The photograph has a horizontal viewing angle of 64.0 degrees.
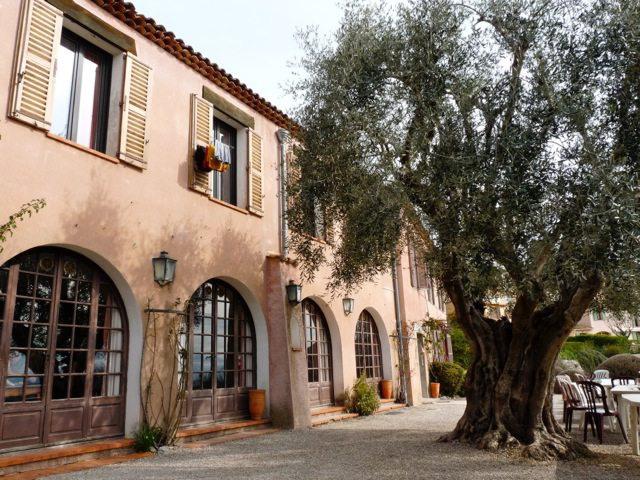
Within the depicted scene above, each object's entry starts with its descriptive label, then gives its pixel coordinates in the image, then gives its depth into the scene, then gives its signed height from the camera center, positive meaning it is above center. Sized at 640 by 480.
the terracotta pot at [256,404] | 9.20 -0.55
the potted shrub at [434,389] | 16.38 -0.72
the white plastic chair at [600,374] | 12.75 -0.35
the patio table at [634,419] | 6.50 -0.75
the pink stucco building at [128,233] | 6.28 +2.10
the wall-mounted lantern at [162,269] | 7.59 +1.54
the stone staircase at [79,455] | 5.59 -0.92
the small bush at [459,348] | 20.83 +0.68
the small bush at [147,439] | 6.95 -0.83
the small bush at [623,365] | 15.80 -0.20
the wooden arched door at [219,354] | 8.47 +0.33
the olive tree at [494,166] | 5.80 +2.46
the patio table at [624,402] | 7.60 -0.63
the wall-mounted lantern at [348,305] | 12.24 +1.49
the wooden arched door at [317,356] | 11.33 +0.31
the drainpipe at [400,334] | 14.06 +0.91
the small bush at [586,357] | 20.52 +0.15
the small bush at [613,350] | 23.28 +0.39
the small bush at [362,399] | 11.58 -0.69
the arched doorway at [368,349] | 13.25 +0.51
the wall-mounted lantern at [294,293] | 9.88 +1.46
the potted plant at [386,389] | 13.67 -0.56
